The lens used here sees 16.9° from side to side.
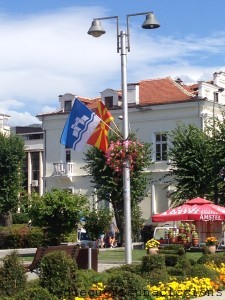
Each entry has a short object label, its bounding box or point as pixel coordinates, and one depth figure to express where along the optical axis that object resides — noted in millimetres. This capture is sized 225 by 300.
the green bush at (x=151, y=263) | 15078
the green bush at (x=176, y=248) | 19647
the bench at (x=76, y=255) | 18438
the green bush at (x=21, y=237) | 37750
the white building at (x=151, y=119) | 50531
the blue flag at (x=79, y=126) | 20812
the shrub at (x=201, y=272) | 15047
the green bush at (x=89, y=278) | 13659
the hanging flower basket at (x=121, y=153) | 20391
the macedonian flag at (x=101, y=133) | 20766
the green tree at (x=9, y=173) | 50656
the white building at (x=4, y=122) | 72919
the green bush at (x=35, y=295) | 10797
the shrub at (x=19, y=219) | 59844
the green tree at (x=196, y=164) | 39384
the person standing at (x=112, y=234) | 40784
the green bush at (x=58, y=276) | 12180
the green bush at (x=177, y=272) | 15399
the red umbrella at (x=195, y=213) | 31328
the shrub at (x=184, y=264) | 16188
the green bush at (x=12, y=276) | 12102
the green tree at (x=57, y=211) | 31000
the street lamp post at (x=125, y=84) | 19688
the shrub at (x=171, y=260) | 17438
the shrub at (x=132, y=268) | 15098
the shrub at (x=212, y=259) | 17688
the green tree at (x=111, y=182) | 42844
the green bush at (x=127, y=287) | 11898
